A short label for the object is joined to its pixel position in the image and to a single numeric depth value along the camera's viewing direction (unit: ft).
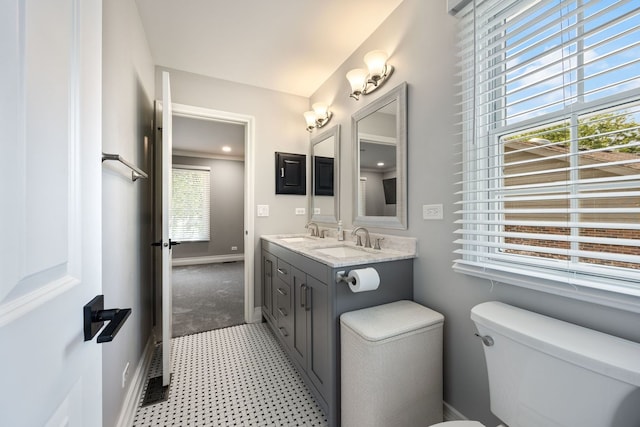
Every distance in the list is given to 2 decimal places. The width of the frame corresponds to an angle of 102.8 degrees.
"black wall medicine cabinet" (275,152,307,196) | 9.28
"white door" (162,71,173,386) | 5.42
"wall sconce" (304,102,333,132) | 8.45
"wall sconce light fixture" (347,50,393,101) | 5.84
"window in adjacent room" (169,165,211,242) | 17.47
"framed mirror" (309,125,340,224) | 8.06
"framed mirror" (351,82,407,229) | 5.51
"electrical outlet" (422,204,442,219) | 4.75
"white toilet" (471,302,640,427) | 2.27
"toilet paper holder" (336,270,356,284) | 4.33
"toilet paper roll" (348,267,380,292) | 4.15
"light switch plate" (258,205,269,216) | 9.03
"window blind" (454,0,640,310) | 2.82
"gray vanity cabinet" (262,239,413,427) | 4.42
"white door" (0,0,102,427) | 1.11
